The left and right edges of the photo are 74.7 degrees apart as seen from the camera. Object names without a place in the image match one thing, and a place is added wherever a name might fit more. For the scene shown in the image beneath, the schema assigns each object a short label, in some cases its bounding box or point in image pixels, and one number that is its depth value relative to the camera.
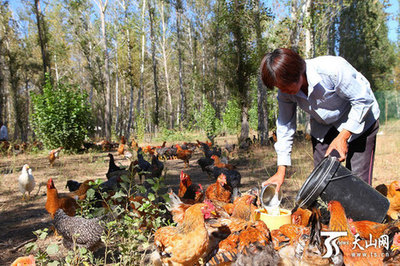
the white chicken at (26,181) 4.43
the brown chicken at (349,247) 1.74
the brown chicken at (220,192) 3.56
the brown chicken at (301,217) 2.35
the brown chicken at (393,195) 2.85
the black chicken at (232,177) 4.23
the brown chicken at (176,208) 2.65
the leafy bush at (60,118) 9.82
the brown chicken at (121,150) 9.58
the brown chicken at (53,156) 7.38
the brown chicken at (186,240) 1.98
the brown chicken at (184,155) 7.16
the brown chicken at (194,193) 3.41
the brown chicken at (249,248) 1.80
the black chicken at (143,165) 4.97
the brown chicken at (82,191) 3.69
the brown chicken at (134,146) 9.29
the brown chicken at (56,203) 3.11
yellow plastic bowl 2.14
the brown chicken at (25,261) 1.80
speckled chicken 2.36
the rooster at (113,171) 4.76
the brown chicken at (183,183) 3.75
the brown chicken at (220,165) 5.32
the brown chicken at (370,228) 1.82
